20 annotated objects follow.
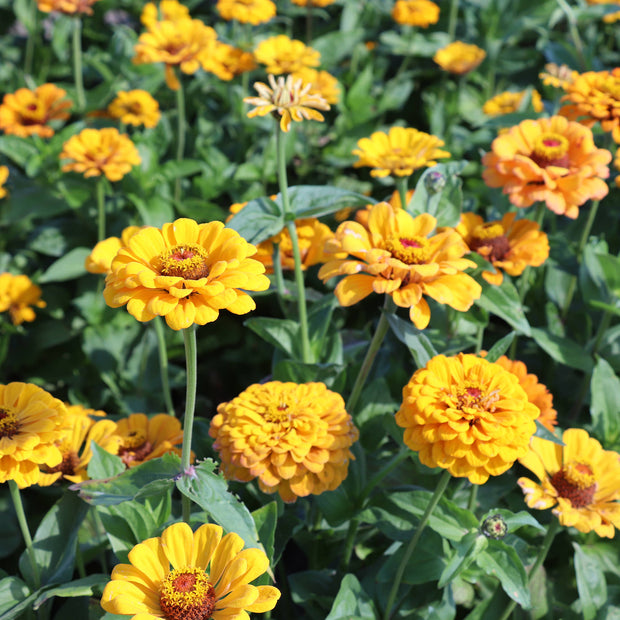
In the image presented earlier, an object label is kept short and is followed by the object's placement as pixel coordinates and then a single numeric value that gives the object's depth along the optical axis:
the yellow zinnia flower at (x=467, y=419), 1.00
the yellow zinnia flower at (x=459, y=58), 1.63
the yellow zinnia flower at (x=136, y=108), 1.45
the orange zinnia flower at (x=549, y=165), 1.16
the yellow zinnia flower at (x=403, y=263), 1.04
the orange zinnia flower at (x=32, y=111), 1.42
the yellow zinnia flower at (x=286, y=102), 1.08
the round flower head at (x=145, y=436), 1.12
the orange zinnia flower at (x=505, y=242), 1.15
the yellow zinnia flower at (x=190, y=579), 0.95
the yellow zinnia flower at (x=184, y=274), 0.95
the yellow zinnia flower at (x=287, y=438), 1.04
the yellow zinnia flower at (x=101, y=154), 1.31
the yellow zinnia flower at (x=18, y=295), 1.37
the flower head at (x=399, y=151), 1.20
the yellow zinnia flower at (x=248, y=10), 1.53
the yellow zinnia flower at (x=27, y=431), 1.01
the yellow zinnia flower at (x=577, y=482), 1.05
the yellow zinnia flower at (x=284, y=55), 1.43
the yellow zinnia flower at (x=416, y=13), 1.68
